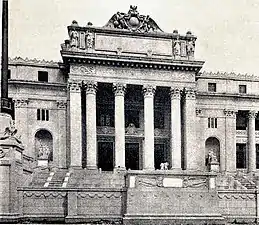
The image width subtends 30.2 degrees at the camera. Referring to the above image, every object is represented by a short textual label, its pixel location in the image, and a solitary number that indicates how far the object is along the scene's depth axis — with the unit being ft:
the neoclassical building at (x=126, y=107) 147.33
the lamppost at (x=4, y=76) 71.46
